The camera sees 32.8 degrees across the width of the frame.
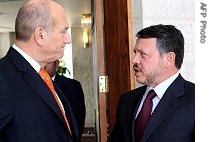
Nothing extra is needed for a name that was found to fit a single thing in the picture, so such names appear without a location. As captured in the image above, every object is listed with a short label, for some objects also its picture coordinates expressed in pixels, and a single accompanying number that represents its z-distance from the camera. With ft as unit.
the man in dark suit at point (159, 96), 4.70
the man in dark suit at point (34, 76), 4.44
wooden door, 7.25
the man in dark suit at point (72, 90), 9.12
